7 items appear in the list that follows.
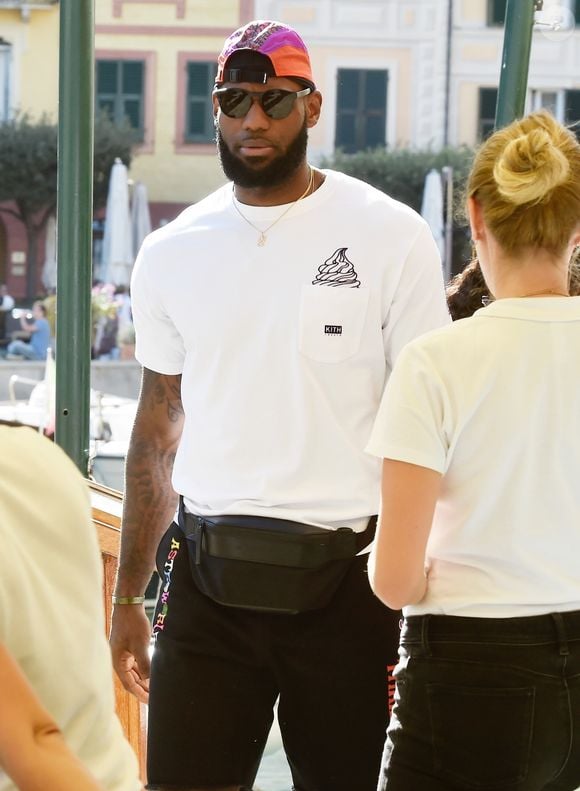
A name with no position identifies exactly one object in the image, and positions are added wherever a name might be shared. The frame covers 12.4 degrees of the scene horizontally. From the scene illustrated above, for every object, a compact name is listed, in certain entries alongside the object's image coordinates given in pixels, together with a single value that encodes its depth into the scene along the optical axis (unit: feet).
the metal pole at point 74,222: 18.07
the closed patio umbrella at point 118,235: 126.30
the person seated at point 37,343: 113.07
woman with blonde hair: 10.42
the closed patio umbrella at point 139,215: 138.23
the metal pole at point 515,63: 20.15
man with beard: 13.54
